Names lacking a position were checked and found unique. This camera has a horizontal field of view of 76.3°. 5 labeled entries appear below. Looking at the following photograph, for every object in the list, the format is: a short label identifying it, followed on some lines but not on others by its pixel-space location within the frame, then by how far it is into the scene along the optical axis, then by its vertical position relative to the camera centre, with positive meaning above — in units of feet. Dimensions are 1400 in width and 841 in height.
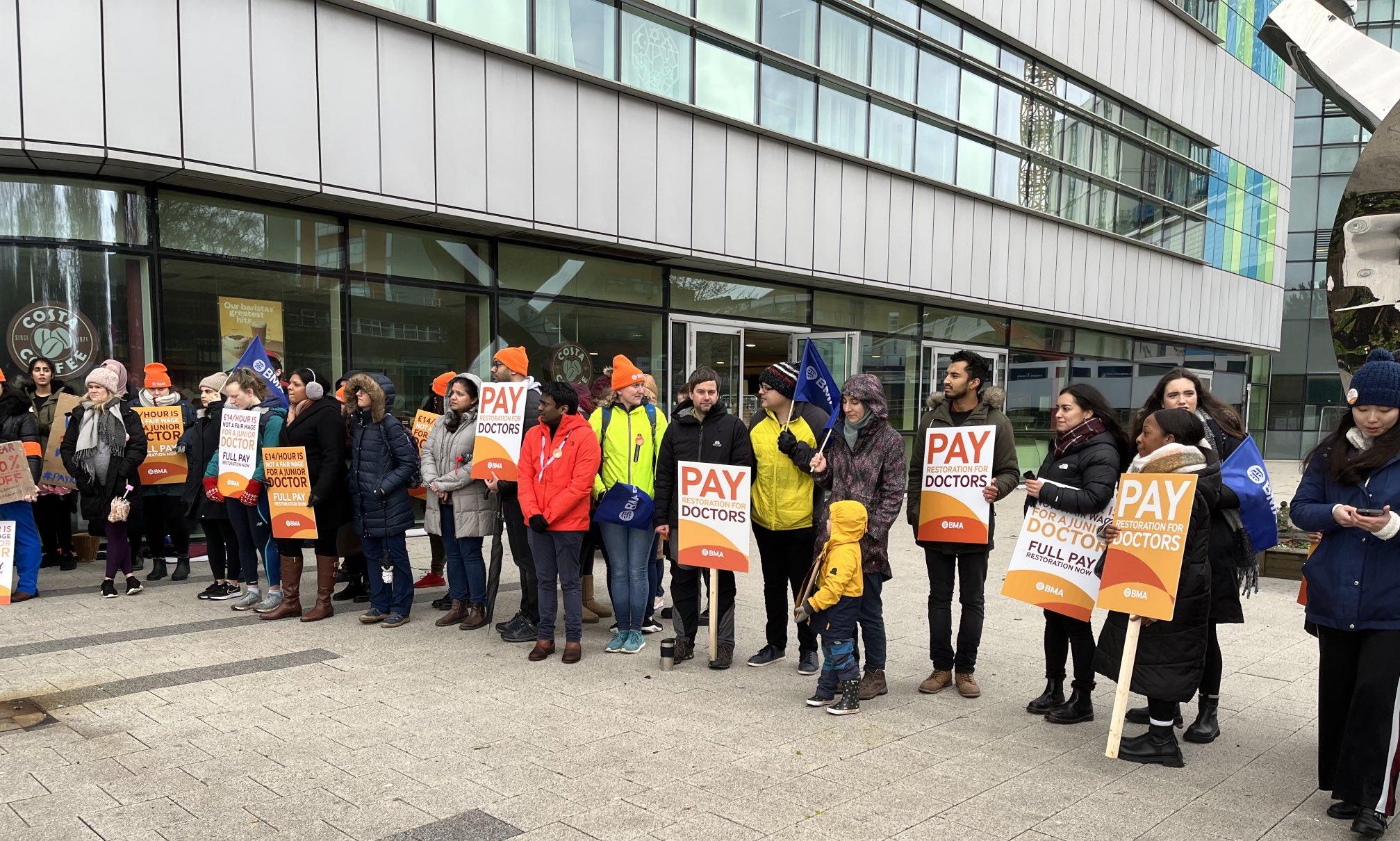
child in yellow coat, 17.34 -4.42
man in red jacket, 20.70 -2.98
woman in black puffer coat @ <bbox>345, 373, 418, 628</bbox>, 23.47 -3.12
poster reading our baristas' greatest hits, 33.55 +1.38
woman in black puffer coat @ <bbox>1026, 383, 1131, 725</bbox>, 16.22 -2.02
